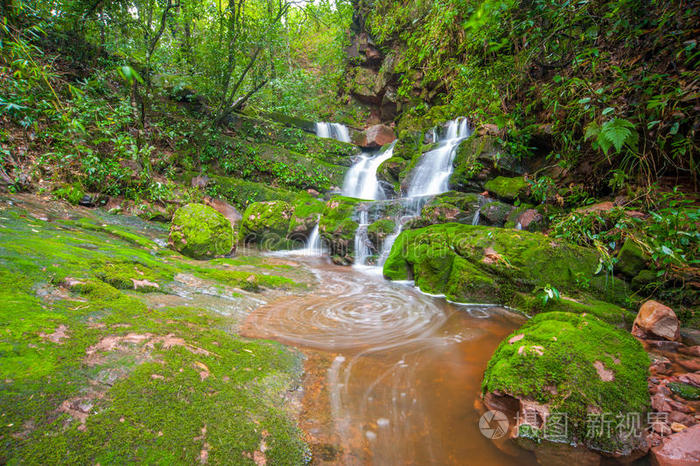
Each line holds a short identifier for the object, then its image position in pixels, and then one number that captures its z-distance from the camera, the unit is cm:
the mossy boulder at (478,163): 777
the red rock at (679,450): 159
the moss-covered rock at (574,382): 175
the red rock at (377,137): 1546
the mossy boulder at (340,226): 776
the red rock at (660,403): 193
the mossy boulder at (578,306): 354
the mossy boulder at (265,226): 876
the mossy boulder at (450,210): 700
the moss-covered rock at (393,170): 1137
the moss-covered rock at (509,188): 694
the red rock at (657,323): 315
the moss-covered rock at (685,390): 215
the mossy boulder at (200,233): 616
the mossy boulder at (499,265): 418
